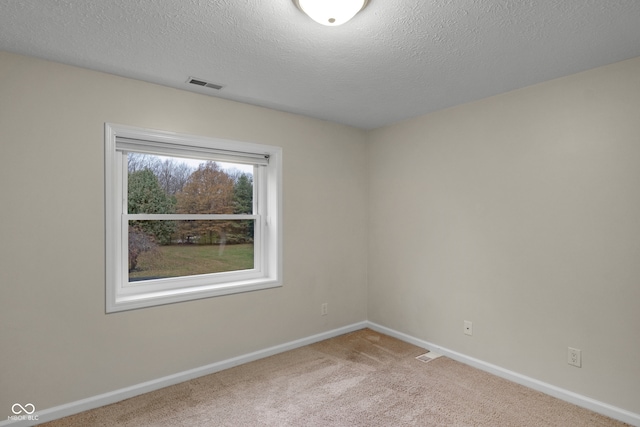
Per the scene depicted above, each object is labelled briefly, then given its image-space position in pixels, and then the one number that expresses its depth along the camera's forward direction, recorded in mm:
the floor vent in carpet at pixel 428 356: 3130
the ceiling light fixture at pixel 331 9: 1569
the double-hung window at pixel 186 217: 2627
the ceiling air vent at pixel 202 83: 2570
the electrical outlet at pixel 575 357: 2420
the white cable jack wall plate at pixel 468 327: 3054
